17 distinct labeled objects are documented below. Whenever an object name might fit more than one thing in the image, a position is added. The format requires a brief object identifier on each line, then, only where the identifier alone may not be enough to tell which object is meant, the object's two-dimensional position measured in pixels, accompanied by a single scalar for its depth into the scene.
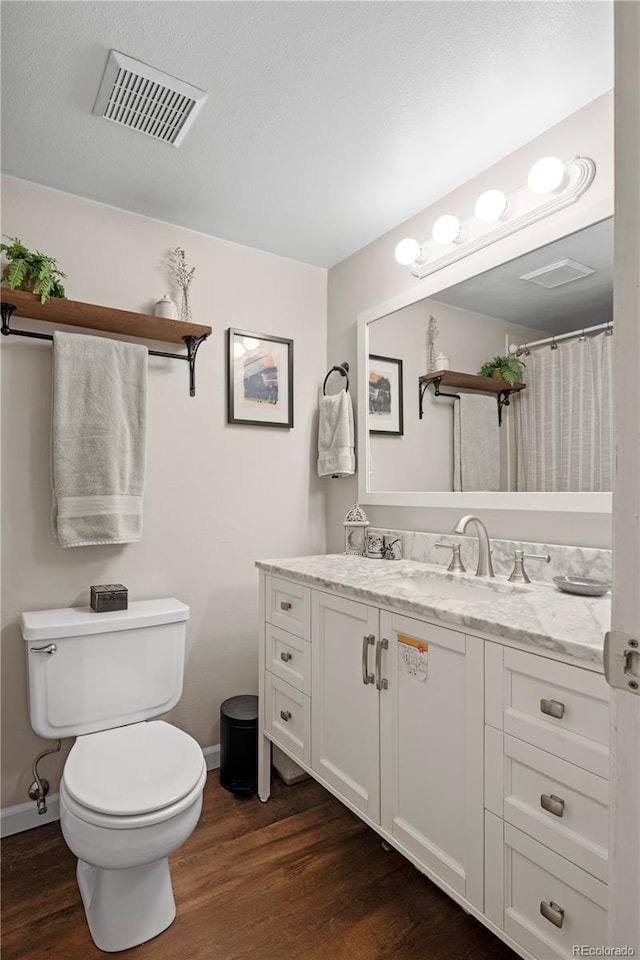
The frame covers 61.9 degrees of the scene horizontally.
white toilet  1.35
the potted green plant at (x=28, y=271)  1.80
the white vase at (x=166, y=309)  2.13
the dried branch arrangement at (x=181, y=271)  2.27
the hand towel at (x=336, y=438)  2.46
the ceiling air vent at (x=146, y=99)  1.46
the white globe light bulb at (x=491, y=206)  1.75
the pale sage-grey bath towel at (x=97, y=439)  1.91
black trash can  2.12
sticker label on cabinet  1.38
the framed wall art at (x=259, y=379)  2.43
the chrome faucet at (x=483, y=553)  1.79
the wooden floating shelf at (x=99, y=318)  1.84
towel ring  2.59
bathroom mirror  1.56
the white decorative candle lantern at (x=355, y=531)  2.36
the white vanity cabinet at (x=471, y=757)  1.03
